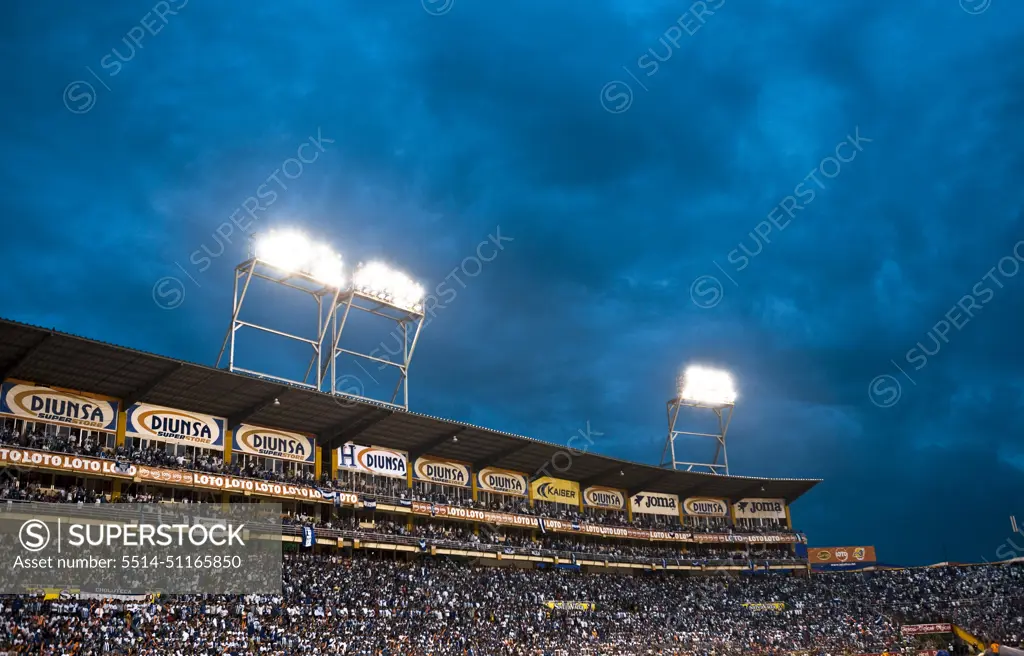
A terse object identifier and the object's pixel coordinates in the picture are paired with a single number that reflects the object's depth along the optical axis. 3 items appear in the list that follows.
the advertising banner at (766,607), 68.75
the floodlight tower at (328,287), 48.62
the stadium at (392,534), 39.06
